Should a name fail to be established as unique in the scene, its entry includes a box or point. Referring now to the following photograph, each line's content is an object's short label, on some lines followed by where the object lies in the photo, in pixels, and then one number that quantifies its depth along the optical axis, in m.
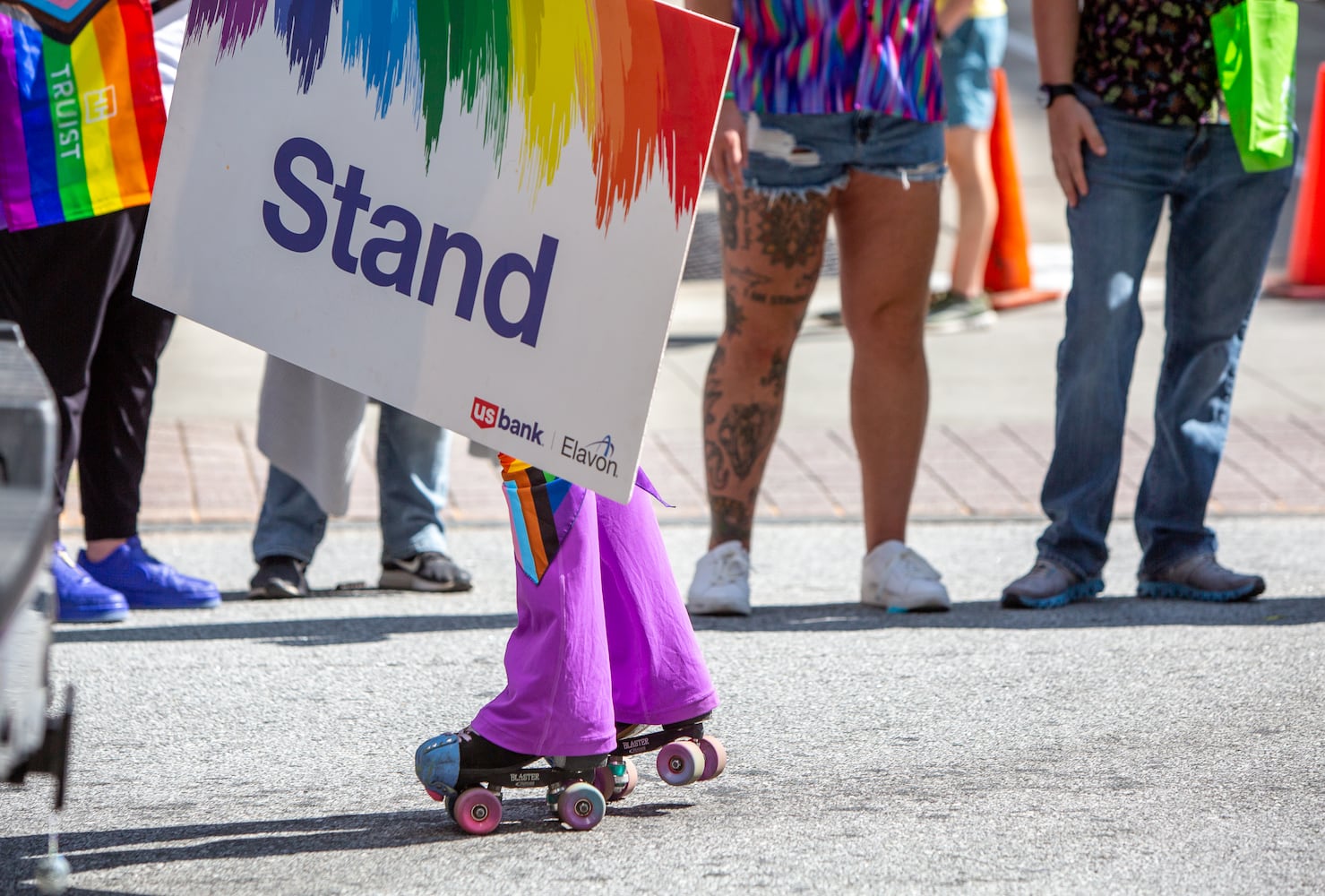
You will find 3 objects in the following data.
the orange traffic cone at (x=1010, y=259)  16.44
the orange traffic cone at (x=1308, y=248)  16.42
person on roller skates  5.89
